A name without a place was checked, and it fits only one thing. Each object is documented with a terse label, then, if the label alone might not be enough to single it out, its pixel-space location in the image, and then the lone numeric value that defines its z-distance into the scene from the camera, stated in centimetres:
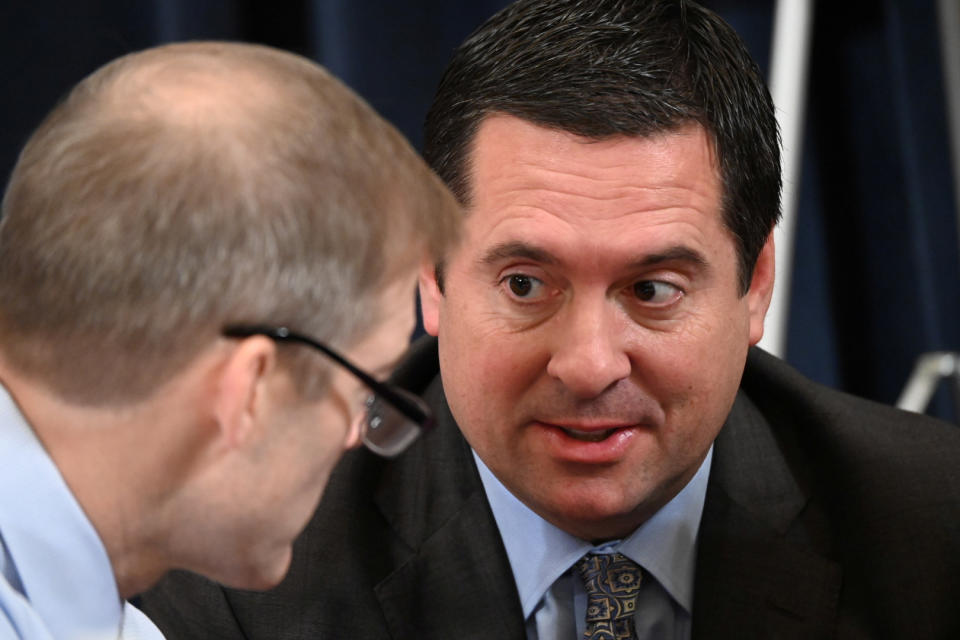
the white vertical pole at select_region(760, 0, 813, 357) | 441
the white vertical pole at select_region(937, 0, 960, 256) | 509
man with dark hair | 280
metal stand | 476
